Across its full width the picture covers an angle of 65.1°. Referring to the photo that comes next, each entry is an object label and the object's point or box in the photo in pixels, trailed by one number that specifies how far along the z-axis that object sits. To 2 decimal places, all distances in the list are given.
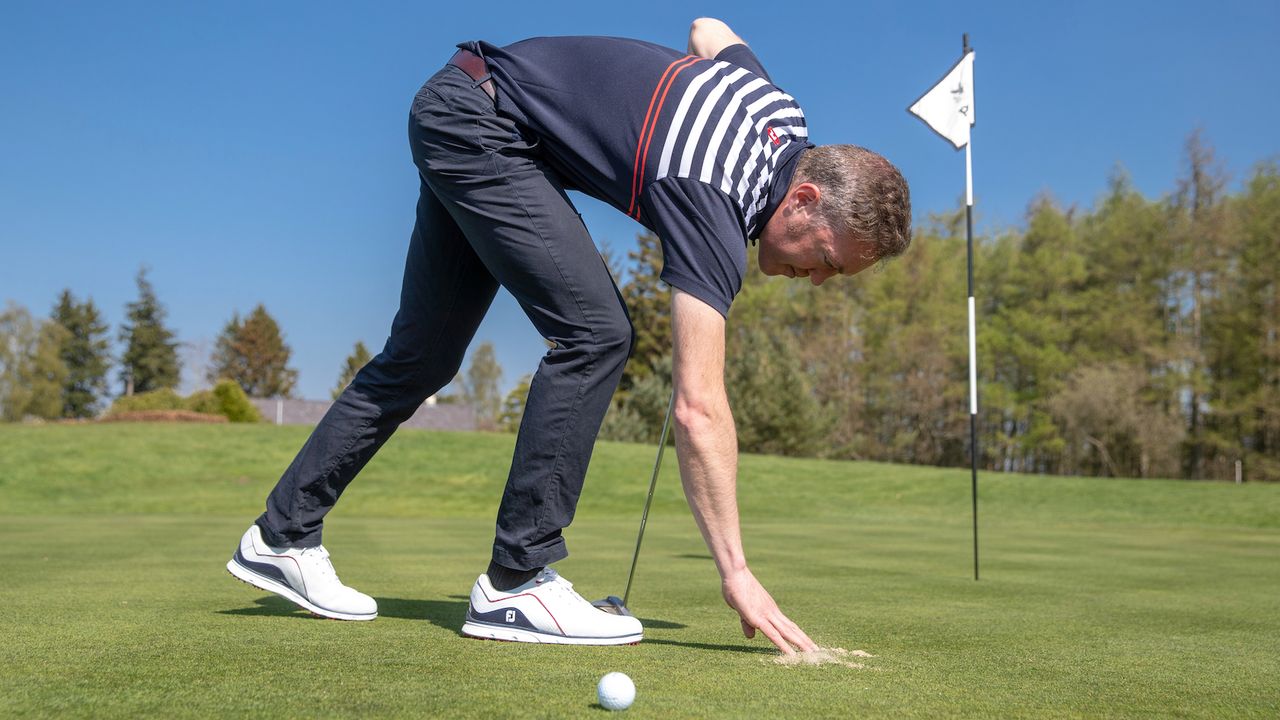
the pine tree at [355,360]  84.81
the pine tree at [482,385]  92.06
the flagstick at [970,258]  6.10
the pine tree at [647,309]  42.97
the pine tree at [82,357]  72.25
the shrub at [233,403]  37.44
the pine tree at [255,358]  89.56
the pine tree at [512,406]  56.25
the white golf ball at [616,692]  1.78
